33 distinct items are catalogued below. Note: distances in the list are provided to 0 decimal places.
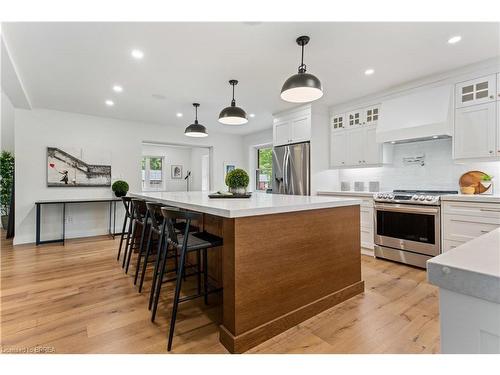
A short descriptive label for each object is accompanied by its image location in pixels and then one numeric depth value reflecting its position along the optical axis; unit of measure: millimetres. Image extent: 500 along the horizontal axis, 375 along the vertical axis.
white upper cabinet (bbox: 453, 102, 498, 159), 2939
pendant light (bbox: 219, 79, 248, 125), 3133
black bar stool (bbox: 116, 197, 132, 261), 3460
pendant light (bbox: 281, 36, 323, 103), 2121
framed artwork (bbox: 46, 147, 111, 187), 4891
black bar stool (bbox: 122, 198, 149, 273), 3073
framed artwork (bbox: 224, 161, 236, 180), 7164
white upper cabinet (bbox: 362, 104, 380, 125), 4066
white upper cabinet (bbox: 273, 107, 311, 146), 4594
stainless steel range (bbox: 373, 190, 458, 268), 3169
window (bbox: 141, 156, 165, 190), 9578
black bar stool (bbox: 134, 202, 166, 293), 2385
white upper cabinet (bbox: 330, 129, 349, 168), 4508
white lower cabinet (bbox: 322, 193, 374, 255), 3855
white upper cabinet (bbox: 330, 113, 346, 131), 4559
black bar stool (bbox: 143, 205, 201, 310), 1995
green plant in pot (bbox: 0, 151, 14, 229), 5352
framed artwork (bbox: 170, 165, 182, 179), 10211
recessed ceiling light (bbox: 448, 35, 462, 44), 2492
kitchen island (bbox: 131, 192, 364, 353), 1646
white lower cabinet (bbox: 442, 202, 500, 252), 2766
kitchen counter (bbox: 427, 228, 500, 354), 534
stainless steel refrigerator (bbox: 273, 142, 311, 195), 4609
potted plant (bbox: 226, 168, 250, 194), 2906
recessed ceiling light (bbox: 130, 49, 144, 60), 2697
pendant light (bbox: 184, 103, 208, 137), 3988
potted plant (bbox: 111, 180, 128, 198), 5227
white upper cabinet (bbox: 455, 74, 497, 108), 2955
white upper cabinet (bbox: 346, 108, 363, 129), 4289
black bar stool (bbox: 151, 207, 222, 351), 1675
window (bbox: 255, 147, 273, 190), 7090
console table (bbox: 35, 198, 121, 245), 4426
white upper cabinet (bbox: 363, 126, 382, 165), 4029
